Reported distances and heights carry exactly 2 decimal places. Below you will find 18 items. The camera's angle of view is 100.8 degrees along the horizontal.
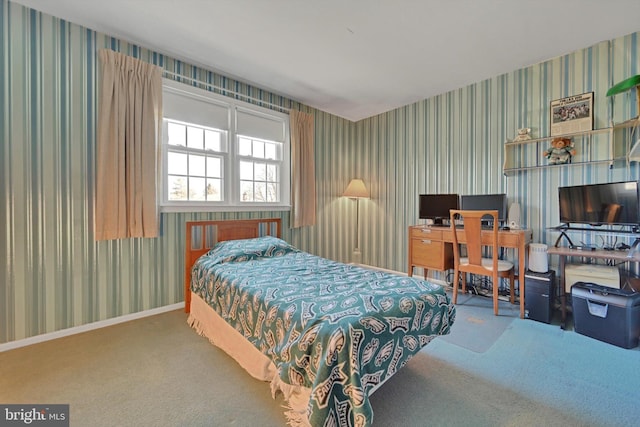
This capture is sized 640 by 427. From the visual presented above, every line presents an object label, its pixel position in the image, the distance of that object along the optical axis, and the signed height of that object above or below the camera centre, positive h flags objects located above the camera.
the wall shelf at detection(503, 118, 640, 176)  2.46 +0.63
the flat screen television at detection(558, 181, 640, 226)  2.26 +0.06
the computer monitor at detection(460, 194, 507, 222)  3.09 +0.08
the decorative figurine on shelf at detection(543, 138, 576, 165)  2.75 +0.61
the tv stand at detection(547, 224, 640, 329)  2.16 -0.37
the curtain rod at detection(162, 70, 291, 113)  2.78 +1.41
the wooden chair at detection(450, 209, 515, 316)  2.69 -0.50
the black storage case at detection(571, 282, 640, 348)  2.00 -0.83
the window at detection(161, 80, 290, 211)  2.83 +0.67
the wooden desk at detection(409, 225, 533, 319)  2.67 -0.43
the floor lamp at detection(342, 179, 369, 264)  4.37 +0.29
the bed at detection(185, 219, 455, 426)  1.15 -0.65
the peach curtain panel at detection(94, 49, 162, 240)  2.33 +0.57
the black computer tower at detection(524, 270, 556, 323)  2.46 -0.81
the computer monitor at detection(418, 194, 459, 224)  3.52 +0.05
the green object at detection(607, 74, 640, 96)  2.16 +1.04
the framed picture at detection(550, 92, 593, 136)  2.62 +0.98
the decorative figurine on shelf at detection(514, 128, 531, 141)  2.98 +0.85
